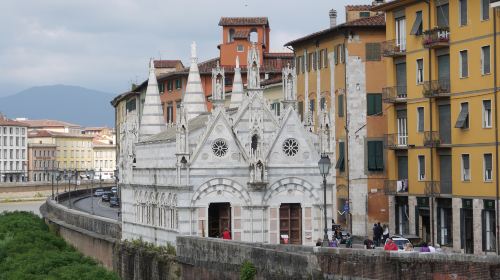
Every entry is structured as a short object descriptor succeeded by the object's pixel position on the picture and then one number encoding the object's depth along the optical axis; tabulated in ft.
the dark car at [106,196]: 456.45
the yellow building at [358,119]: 253.44
